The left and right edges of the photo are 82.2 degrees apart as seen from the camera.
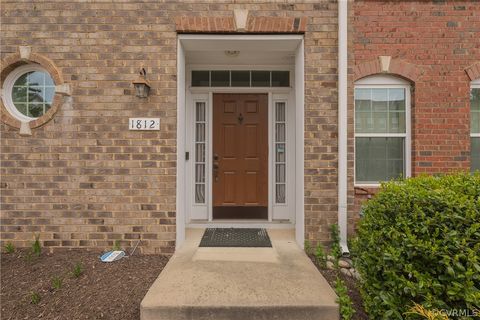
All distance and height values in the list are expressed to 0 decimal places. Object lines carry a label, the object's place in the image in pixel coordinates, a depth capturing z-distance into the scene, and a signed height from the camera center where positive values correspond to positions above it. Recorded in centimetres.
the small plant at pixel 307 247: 355 -118
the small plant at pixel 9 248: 354 -117
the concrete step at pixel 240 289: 238 -127
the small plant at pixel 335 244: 341 -112
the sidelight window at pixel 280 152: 469 +8
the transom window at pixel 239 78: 465 +133
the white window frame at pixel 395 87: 423 +102
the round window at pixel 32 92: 382 +90
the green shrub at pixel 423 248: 184 -67
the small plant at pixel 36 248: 350 -117
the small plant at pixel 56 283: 281 -130
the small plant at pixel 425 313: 182 -106
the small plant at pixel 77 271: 302 -127
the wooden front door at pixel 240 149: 469 +13
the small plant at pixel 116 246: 357 -116
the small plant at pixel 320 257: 328 -124
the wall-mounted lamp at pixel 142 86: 344 +90
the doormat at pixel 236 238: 376 -117
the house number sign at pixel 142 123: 359 +44
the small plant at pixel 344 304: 236 -129
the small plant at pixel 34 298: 263 -136
